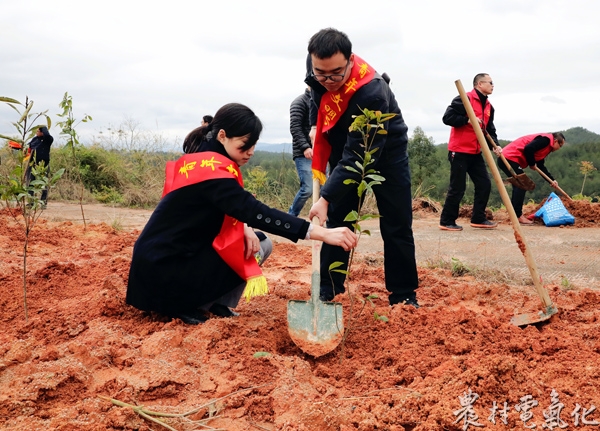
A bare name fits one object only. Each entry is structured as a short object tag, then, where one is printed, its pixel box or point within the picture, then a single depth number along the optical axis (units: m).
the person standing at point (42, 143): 8.71
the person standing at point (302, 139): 5.59
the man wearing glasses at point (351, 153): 2.82
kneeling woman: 2.74
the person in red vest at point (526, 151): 7.37
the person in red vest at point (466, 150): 6.40
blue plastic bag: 7.65
